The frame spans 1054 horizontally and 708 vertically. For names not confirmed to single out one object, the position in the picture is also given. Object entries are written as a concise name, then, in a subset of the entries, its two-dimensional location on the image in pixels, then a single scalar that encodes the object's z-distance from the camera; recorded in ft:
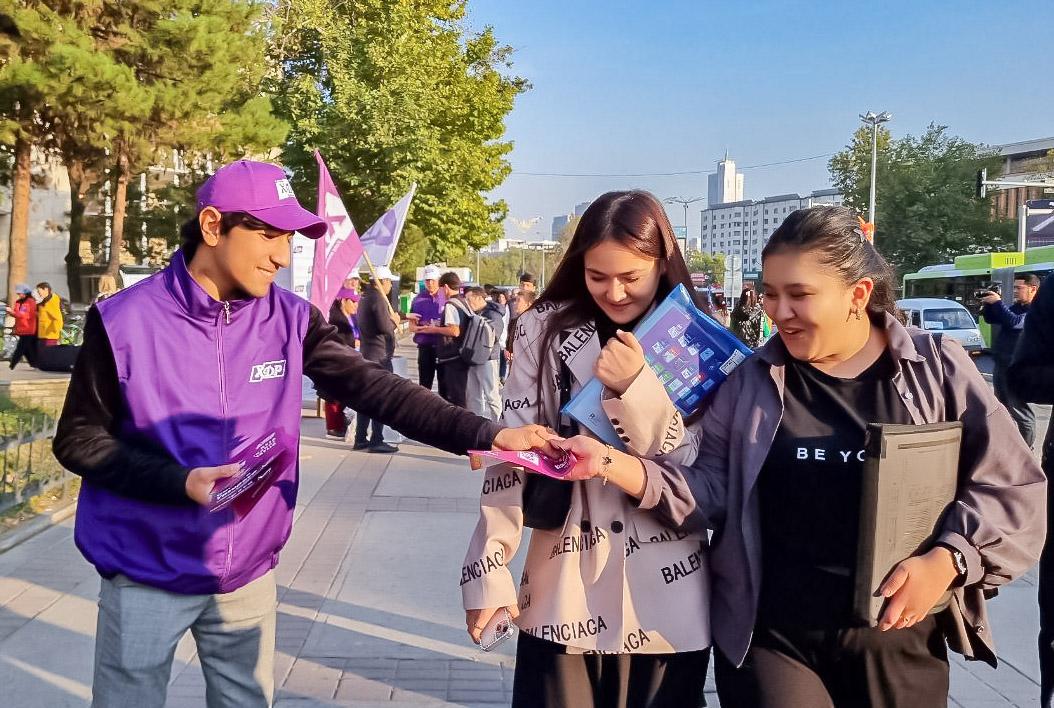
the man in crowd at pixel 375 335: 33.83
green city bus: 86.99
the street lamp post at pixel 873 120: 139.44
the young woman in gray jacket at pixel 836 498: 6.89
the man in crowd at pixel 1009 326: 30.86
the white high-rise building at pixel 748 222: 586.04
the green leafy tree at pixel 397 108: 84.79
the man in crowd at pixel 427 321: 39.24
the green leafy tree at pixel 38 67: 63.93
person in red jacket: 62.08
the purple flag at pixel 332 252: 31.04
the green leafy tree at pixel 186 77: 69.26
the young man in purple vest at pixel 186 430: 7.50
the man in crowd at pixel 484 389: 33.73
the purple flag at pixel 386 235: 40.47
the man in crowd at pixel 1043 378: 10.23
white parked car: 80.94
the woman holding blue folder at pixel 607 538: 7.29
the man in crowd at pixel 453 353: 33.81
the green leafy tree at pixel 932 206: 157.28
